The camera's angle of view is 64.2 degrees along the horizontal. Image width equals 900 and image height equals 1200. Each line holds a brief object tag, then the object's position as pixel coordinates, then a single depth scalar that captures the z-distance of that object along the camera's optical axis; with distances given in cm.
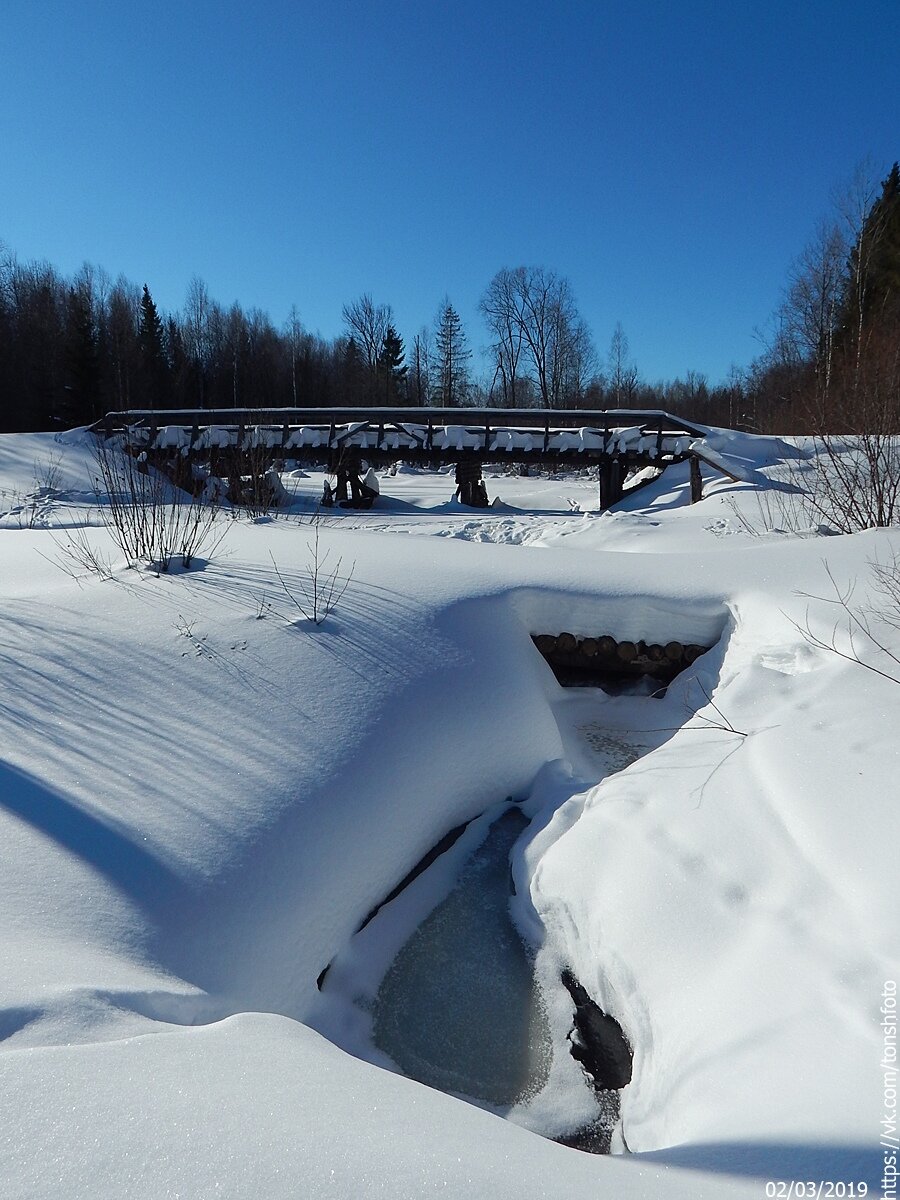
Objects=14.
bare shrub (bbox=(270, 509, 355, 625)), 514
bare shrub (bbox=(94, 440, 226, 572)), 580
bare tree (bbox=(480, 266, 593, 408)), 3922
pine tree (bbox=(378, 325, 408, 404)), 4253
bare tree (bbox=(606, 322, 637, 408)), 4147
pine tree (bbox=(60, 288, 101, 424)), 2697
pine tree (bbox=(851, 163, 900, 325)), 2323
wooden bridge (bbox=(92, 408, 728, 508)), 1422
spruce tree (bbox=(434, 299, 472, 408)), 4359
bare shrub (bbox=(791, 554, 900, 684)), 408
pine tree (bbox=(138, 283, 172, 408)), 3253
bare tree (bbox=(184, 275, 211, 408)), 3959
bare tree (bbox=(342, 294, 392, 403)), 4491
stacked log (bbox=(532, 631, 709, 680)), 561
